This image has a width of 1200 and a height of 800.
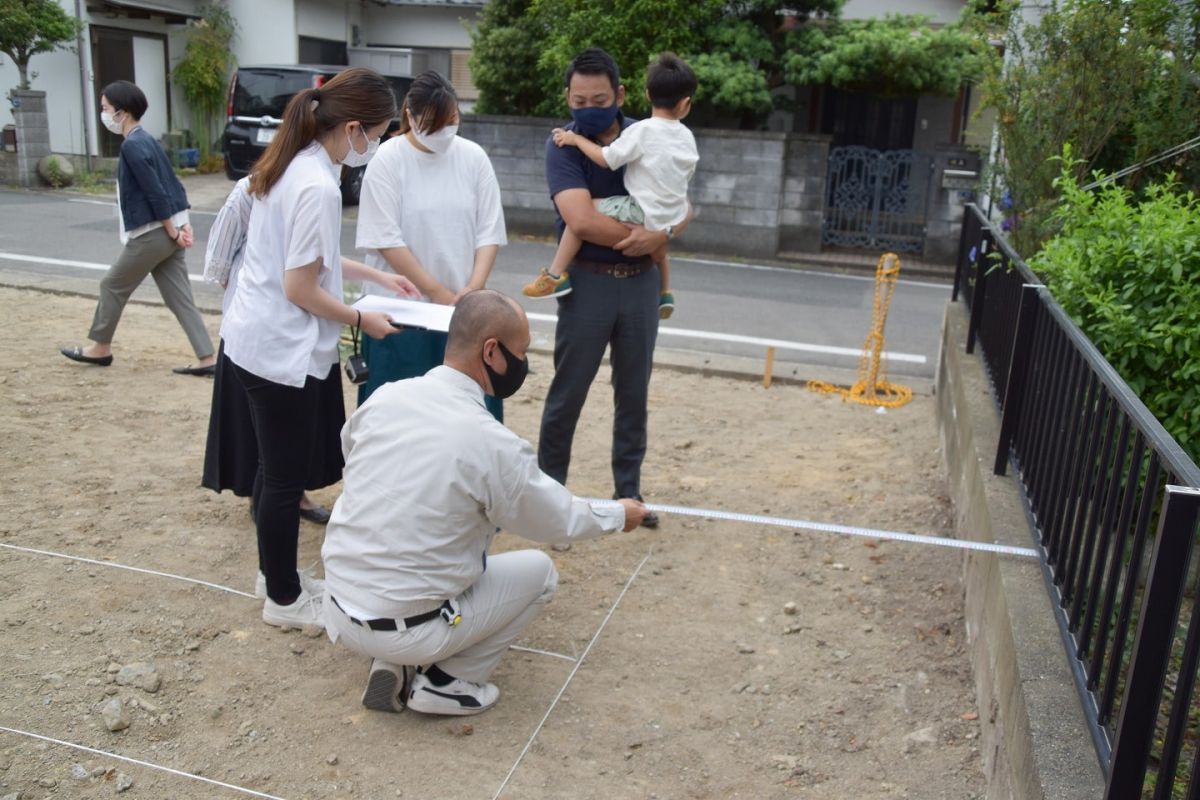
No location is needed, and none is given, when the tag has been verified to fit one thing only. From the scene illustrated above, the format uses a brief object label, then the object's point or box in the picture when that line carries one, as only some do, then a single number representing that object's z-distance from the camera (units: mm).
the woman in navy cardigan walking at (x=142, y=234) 5734
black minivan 15070
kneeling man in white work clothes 2746
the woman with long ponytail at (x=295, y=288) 3207
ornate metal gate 12680
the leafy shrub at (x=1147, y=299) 3352
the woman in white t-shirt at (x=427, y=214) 3869
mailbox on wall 11414
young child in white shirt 4016
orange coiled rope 6654
